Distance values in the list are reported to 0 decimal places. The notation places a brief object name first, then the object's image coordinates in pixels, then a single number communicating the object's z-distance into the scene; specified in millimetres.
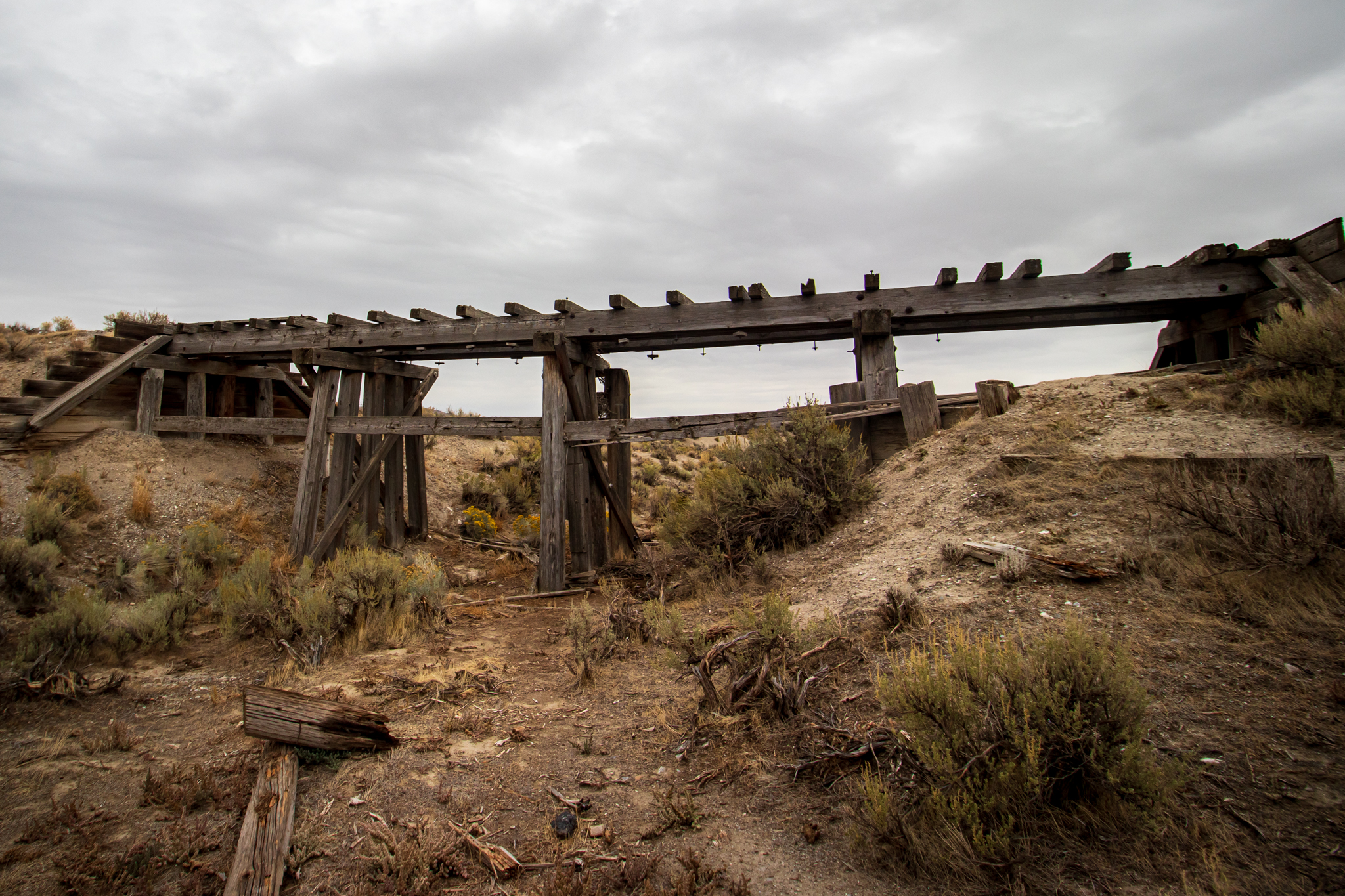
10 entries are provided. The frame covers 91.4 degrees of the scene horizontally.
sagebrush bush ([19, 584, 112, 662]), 5414
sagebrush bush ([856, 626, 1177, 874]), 2385
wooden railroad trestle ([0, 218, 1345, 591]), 7082
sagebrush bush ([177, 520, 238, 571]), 8719
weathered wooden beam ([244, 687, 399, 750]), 3869
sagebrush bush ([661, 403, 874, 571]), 6793
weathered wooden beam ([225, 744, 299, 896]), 2932
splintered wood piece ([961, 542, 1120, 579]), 4164
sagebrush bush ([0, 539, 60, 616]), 6617
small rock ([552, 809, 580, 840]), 3057
